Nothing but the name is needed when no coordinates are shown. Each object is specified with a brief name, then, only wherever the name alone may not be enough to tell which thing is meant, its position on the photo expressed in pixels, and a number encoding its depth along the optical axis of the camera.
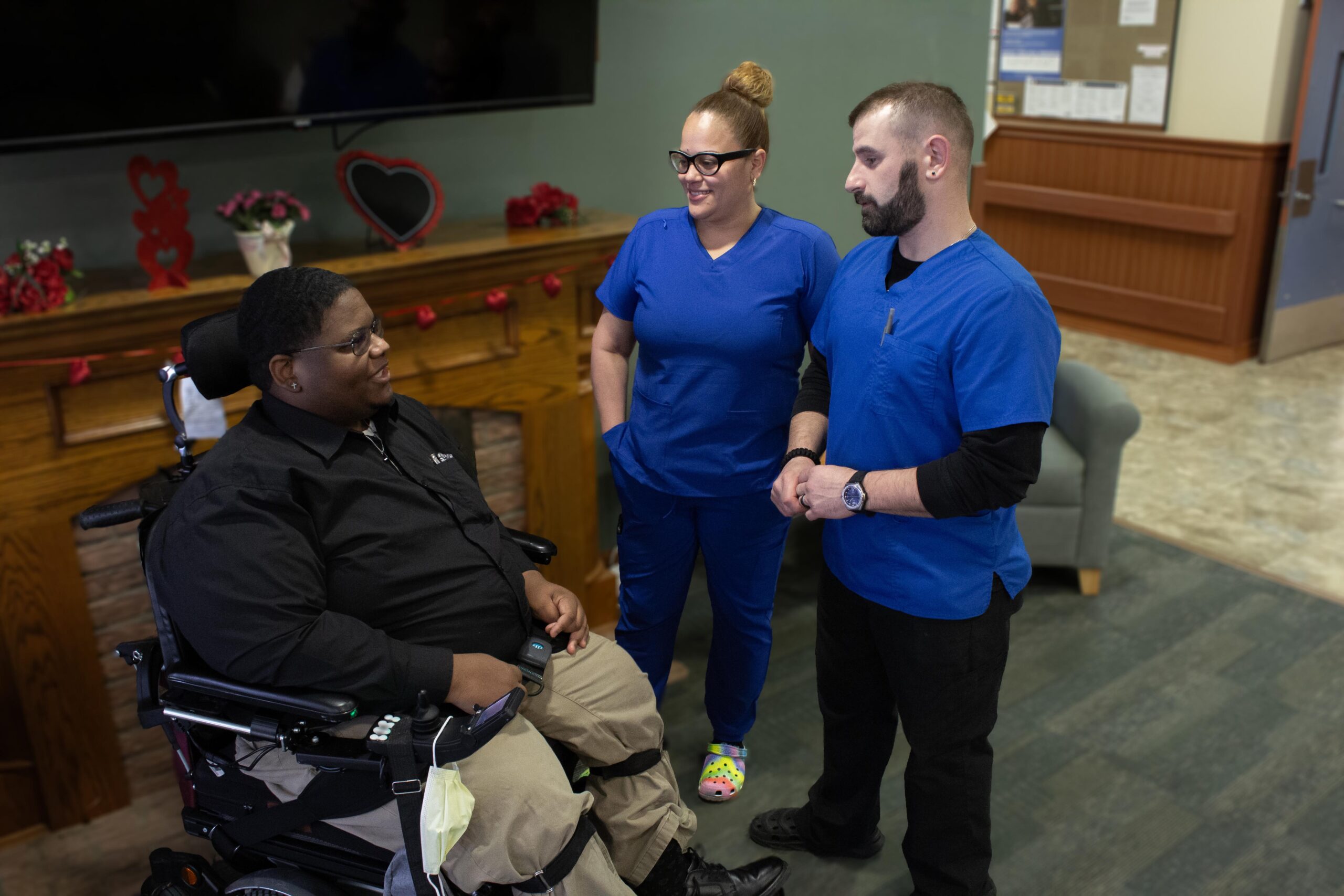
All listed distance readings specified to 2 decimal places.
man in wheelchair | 1.59
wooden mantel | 2.16
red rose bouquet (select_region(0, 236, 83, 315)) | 2.06
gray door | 5.02
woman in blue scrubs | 2.07
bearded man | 1.62
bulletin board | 5.53
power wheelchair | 1.57
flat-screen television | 2.04
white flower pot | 2.31
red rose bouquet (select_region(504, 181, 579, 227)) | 2.75
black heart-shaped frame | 2.46
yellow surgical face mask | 1.52
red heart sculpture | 2.20
